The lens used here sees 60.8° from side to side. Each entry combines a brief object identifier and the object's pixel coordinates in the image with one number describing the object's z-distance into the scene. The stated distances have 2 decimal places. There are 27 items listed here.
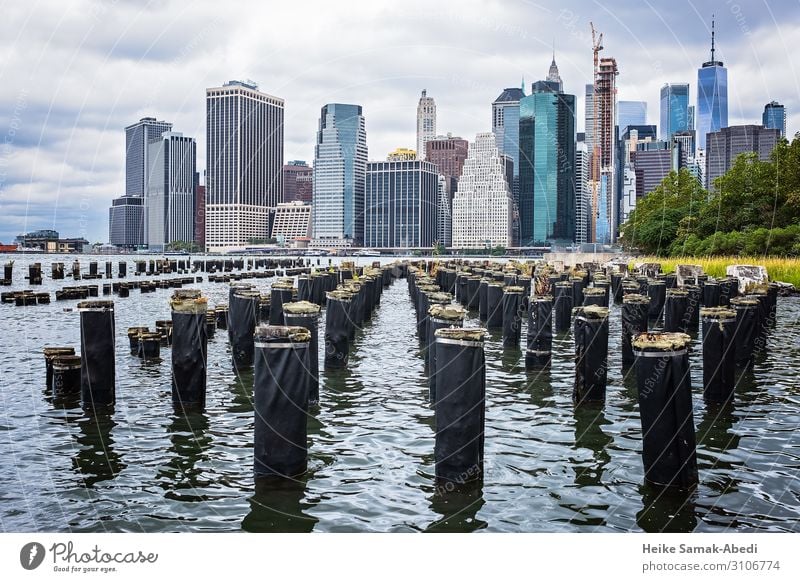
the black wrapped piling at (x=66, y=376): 12.28
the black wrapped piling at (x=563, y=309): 23.62
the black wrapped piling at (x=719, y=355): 12.30
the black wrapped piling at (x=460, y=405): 8.16
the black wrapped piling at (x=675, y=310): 20.05
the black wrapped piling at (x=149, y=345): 16.97
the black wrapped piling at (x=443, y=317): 11.82
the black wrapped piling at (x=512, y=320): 19.70
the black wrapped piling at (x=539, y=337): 15.92
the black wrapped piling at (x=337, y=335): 16.20
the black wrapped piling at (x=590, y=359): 12.52
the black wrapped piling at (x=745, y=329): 14.77
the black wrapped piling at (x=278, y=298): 21.62
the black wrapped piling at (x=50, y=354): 13.27
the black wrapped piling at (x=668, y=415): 8.12
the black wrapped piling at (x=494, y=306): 25.06
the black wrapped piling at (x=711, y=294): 24.27
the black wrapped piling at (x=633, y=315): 16.67
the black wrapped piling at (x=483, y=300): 27.64
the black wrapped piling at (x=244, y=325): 16.33
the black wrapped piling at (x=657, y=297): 27.38
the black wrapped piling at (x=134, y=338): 17.59
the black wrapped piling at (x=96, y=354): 11.73
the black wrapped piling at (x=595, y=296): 20.91
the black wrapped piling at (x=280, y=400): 8.30
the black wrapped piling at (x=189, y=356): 11.82
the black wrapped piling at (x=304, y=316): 13.57
